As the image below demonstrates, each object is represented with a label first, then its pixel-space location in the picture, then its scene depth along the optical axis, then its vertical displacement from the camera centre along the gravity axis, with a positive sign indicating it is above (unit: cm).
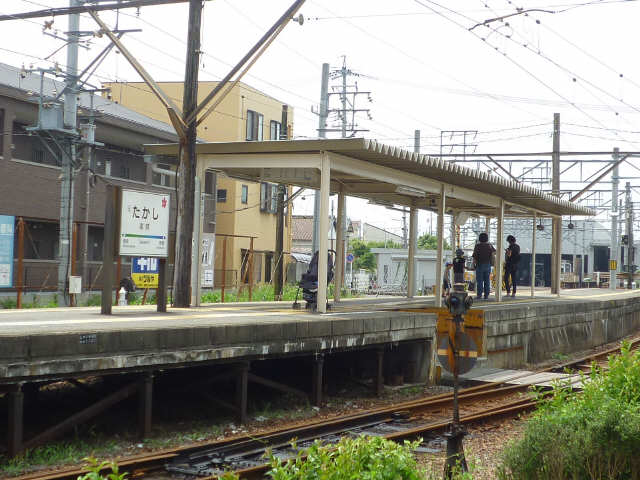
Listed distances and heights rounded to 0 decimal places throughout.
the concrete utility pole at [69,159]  2069 +265
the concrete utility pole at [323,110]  3209 +636
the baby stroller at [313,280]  1493 -21
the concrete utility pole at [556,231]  2984 +169
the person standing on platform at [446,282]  2349 -26
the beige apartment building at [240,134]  4388 +750
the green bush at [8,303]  2280 -124
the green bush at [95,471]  455 -121
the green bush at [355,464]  528 -130
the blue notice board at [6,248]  1739 +25
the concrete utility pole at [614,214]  4453 +356
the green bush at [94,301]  2413 -117
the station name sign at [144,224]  1224 +62
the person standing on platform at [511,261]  2422 +42
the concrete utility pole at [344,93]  4295 +939
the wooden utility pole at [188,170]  1463 +173
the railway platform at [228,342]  869 -105
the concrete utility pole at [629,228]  4984 +340
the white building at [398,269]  4691 +19
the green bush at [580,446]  730 -155
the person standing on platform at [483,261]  2203 +36
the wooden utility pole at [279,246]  2522 +71
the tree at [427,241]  8856 +351
